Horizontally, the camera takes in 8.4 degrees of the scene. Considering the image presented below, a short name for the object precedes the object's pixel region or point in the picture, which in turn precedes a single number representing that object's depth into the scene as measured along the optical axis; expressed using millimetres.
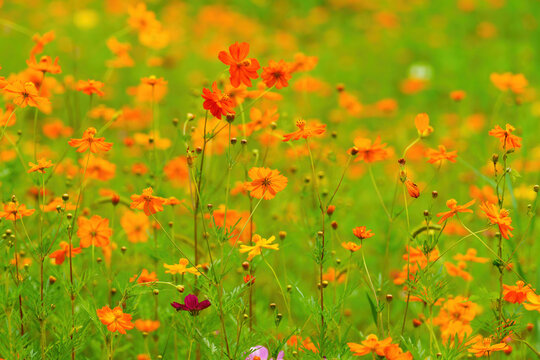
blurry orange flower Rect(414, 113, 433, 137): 4781
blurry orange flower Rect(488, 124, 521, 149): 4719
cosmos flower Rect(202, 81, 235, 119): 4649
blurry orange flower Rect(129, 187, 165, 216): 4668
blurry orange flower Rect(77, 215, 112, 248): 4794
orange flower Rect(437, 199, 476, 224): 4666
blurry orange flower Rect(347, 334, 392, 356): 4626
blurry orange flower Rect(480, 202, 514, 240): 4640
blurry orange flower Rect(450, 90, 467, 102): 5229
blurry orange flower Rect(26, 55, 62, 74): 4873
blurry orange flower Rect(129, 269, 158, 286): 4799
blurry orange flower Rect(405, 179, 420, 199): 4676
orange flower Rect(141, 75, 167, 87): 4933
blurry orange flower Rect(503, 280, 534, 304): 4684
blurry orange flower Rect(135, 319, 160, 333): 4840
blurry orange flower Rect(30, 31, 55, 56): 4972
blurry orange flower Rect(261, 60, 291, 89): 4758
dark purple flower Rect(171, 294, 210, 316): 4672
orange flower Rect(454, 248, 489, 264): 4873
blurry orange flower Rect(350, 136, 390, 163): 4770
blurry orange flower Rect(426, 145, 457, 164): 4748
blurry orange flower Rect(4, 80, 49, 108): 4749
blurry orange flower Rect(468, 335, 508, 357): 4633
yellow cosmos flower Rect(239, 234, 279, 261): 4658
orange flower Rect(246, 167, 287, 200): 4685
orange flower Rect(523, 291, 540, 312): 4631
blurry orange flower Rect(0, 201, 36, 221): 4710
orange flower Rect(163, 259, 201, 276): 4674
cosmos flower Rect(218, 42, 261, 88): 4682
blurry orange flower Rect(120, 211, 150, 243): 5016
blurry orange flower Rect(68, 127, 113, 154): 4726
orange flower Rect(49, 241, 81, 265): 4811
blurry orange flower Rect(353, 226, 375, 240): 4690
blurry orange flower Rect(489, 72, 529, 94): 5091
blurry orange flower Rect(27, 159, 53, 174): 4714
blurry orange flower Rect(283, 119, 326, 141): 4696
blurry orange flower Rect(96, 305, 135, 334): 4636
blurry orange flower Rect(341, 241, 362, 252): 4750
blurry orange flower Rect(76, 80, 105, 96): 4917
